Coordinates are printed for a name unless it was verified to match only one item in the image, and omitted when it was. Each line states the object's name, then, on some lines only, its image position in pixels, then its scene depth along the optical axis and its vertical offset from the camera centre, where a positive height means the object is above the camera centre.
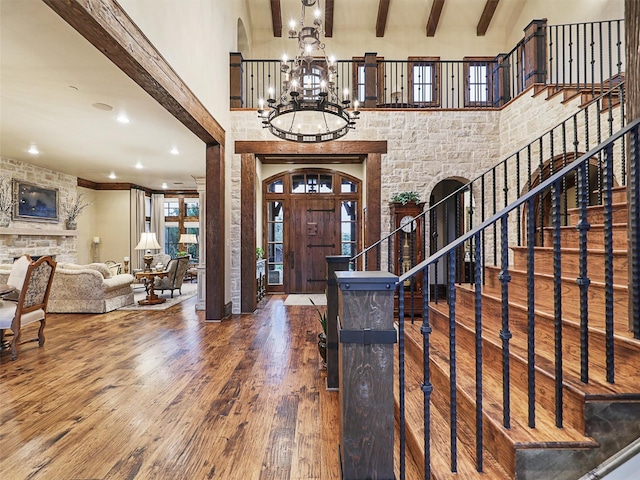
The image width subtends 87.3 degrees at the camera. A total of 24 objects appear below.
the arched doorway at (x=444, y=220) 6.45 +0.37
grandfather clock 4.52 -0.09
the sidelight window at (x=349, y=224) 7.13 +0.33
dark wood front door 7.10 +0.09
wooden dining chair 3.34 -0.64
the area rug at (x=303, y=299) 6.20 -1.15
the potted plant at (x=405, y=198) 4.79 +0.59
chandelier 2.93 +1.33
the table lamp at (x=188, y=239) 9.56 +0.05
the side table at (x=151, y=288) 6.29 -0.88
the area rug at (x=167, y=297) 5.98 -1.19
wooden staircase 1.37 -0.76
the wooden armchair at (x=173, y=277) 6.92 -0.75
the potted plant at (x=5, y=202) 6.61 +0.81
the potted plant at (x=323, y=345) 2.75 -0.89
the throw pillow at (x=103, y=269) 6.02 -0.50
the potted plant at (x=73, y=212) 8.30 +0.76
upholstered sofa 5.38 -0.81
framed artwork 6.92 +0.86
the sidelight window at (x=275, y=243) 7.13 -0.06
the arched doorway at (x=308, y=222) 7.09 +0.39
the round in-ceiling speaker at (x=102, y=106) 4.14 +1.69
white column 5.70 -0.28
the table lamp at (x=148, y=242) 7.11 -0.02
